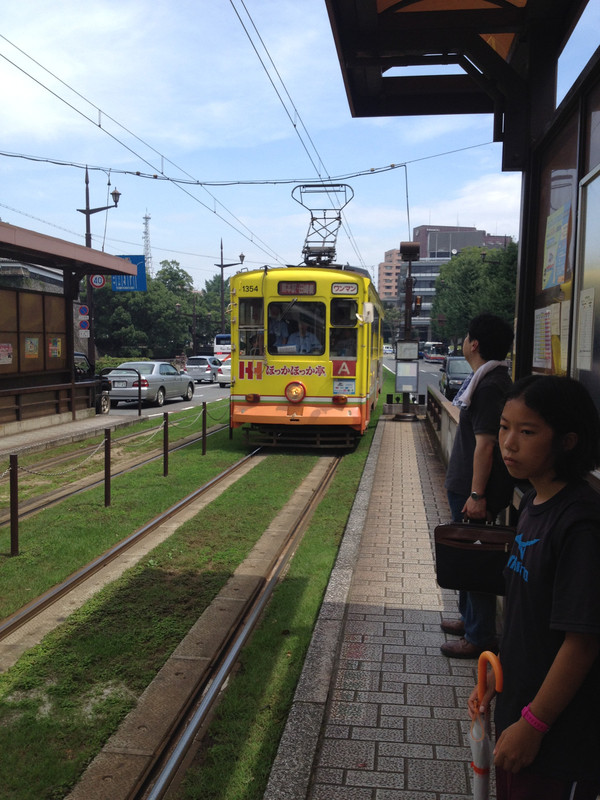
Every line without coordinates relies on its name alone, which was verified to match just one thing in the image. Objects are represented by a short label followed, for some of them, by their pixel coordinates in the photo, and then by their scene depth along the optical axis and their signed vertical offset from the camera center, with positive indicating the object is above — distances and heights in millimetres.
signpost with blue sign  28578 +2521
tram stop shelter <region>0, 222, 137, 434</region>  14266 +78
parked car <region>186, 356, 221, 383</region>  37719 -1521
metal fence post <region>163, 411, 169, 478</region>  9928 -1580
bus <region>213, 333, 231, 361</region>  49153 -280
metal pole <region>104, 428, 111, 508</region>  7971 -1604
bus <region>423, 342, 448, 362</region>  86688 -812
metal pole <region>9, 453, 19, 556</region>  6137 -1480
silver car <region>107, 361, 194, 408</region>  21559 -1337
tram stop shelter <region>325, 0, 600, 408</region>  3104 +1341
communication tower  116438 +18447
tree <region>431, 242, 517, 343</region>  51531 +5353
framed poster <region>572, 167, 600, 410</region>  2807 +223
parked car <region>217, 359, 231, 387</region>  34594 -1606
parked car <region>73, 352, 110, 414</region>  18281 -1182
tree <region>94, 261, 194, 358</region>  60750 +1638
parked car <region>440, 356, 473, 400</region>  25297 -1126
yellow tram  11898 -74
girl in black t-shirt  1670 -650
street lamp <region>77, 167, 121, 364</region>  24403 +4482
